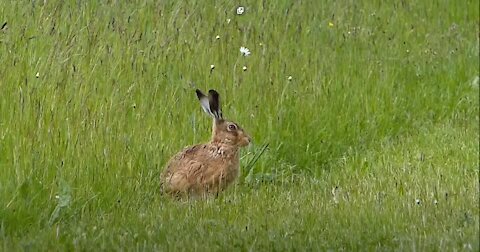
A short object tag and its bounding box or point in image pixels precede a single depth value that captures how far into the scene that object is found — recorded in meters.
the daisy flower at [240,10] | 20.12
